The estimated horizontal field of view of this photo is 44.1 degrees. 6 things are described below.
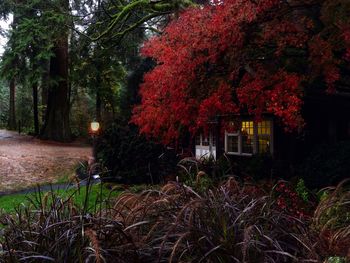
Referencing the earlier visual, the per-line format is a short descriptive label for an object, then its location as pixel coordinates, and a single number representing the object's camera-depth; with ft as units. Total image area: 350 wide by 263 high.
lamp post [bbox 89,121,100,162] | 55.53
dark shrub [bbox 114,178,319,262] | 12.05
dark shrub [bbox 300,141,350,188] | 35.04
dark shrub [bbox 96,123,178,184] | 48.67
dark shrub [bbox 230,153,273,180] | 43.14
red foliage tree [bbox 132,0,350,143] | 29.40
